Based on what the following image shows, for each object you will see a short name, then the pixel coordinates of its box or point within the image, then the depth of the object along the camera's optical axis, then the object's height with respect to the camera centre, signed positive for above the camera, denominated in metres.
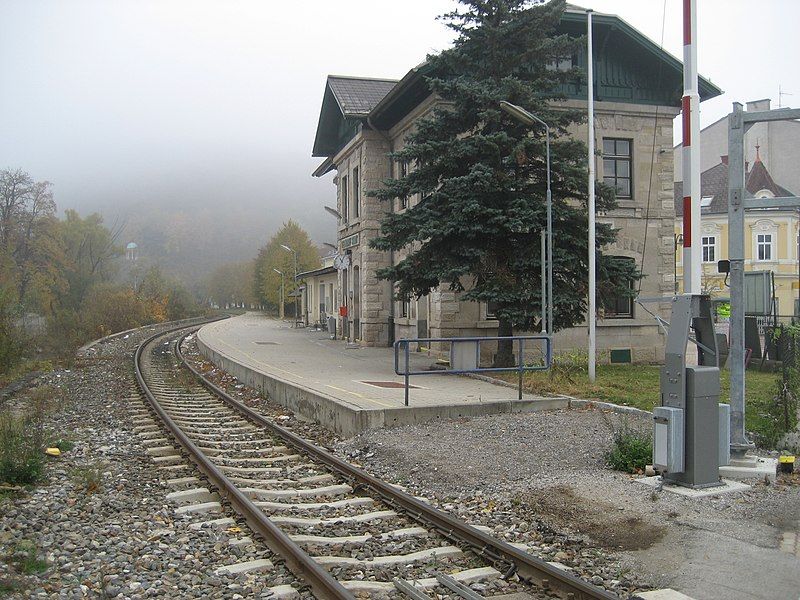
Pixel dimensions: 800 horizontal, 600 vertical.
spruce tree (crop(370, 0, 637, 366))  17.14 +2.79
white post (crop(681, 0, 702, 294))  8.19 +1.60
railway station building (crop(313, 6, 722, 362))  22.55 +4.50
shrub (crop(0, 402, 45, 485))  7.96 -1.61
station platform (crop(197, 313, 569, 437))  11.78 -1.66
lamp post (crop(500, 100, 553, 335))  15.43 +1.74
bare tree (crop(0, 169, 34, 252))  44.16 +6.57
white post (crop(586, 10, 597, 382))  16.41 +0.80
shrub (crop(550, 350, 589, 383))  15.55 -1.40
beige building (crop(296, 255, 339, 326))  43.24 +0.62
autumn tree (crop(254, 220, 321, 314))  71.25 +4.57
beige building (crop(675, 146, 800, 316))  46.06 +3.72
